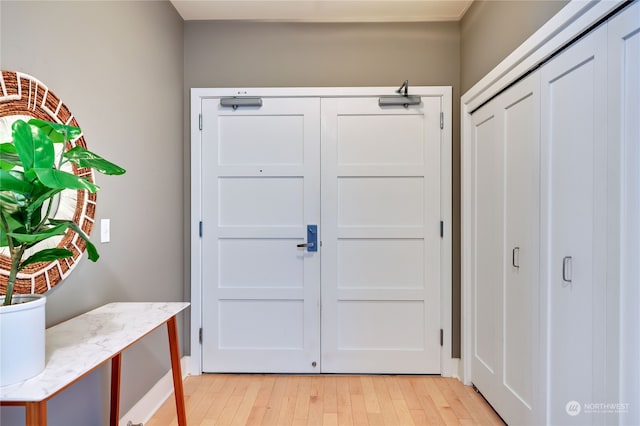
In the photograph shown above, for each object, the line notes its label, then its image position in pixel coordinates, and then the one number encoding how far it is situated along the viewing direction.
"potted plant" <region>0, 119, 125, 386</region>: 0.79
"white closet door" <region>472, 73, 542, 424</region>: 1.65
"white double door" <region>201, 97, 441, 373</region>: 2.49
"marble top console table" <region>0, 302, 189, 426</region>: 0.77
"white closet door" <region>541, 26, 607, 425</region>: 1.25
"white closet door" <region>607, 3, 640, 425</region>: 1.10
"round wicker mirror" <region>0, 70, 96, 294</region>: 1.11
